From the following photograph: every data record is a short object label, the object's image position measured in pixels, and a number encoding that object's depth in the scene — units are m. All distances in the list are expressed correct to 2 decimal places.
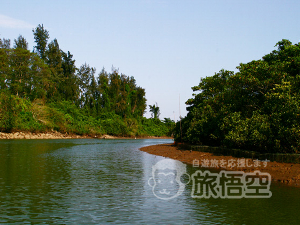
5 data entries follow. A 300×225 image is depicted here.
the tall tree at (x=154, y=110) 135.05
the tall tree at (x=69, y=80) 94.75
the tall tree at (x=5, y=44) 84.59
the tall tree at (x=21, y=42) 88.57
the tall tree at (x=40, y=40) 96.75
